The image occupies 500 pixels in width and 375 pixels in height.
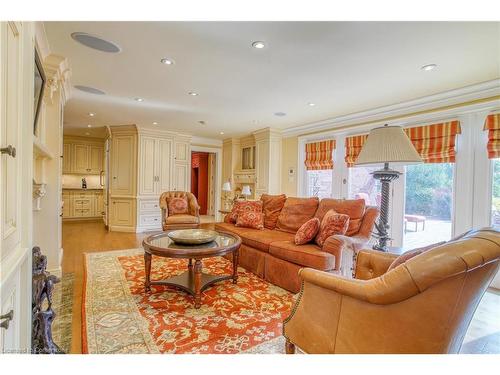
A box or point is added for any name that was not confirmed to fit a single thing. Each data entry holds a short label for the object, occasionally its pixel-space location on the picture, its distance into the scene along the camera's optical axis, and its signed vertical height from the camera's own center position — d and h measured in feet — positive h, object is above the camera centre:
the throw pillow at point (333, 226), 8.57 -1.46
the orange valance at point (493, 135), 9.68 +1.97
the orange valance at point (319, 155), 16.46 +1.86
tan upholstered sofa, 8.03 -2.21
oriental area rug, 5.69 -3.67
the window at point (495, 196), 9.87 -0.38
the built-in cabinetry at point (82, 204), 22.49 -2.31
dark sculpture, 4.14 -2.26
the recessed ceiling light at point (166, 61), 8.32 +3.93
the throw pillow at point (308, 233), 9.03 -1.77
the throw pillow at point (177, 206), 16.16 -1.64
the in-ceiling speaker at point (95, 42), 7.13 +3.94
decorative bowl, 8.07 -1.85
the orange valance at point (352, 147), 14.66 +2.15
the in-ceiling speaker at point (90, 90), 11.17 +3.99
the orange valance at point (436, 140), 11.04 +2.04
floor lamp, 6.06 +0.78
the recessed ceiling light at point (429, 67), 8.32 +3.89
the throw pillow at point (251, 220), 11.97 -1.81
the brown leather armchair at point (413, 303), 3.16 -1.65
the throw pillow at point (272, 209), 12.37 -1.33
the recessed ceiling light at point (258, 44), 7.17 +3.91
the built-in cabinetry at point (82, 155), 22.71 +2.12
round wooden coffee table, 7.36 -2.13
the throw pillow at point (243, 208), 12.57 -1.30
